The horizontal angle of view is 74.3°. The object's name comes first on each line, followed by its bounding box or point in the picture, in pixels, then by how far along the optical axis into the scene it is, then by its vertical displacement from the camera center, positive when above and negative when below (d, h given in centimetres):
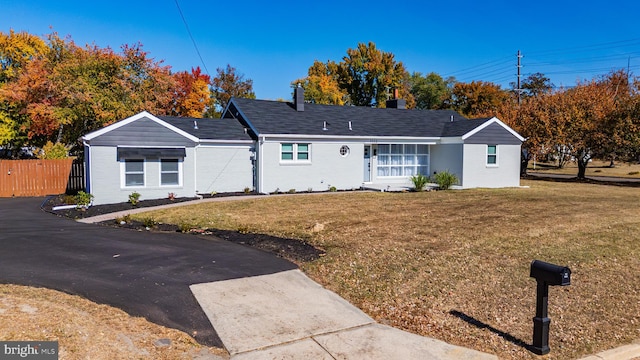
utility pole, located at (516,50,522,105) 4525 +1054
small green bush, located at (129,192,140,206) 1625 -150
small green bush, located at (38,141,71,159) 2156 +36
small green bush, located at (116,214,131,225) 1270 -183
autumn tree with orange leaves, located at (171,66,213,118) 3897 +616
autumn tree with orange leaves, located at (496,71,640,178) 2620 +260
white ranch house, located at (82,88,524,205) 1678 +47
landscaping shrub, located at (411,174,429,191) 2136 -108
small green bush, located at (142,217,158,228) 1215 -183
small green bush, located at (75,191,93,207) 1530 -148
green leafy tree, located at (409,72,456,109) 5600 +946
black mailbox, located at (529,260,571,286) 491 -133
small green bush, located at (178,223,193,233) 1136 -185
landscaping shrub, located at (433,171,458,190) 2217 -99
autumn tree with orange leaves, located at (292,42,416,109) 5012 +1045
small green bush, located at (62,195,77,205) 1633 -160
